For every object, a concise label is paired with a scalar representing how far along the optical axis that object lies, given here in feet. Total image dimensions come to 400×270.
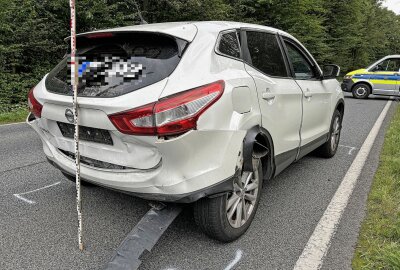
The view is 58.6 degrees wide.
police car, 48.39
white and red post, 8.07
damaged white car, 7.82
